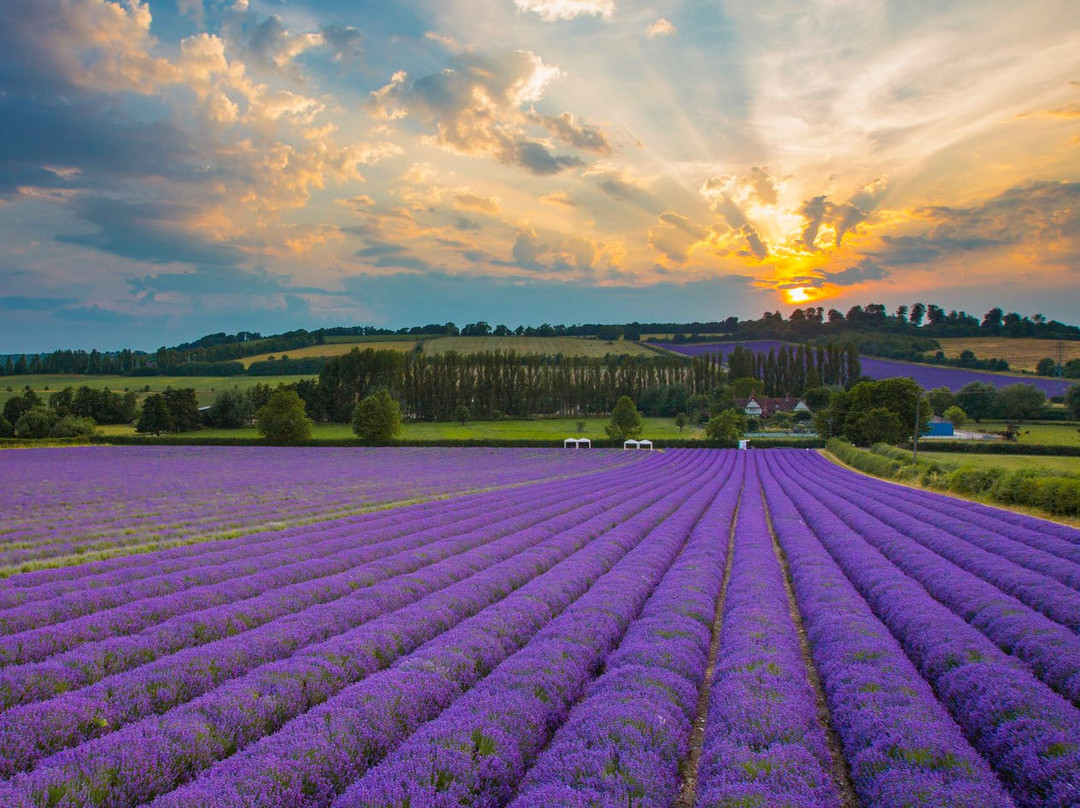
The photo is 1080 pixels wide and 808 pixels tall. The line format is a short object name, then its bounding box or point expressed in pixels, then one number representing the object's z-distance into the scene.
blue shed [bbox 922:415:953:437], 77.44
